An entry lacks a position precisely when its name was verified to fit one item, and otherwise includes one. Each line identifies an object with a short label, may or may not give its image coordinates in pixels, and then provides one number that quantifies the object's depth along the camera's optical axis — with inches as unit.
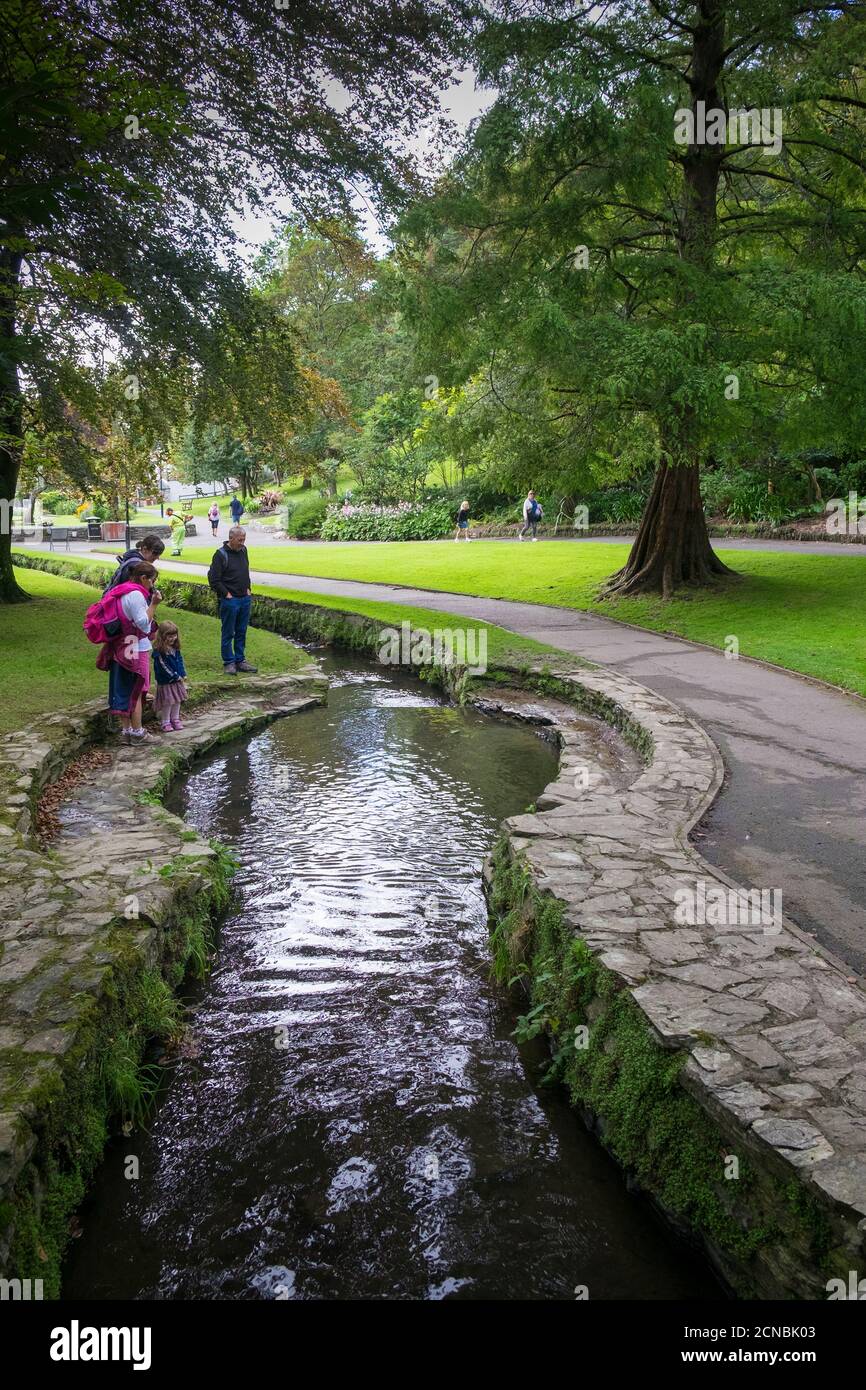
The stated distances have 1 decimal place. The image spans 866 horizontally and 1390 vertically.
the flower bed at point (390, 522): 1363.2
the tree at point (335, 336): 1740.9
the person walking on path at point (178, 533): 1373.0
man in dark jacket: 482.0
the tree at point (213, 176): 504.7
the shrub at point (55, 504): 1993.1
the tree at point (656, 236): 500.1
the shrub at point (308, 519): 1559.1
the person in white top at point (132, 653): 346.0
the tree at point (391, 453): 1529.3
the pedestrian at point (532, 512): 1127.8
